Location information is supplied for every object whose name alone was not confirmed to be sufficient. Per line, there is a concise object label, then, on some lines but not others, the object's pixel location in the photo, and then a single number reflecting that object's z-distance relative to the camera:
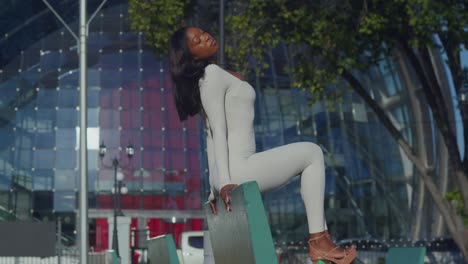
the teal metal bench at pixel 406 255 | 4.67
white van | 37.59
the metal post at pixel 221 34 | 18.66
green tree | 18.70
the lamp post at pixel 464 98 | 19.77
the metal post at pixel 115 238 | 40.84
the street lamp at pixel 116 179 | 40.62
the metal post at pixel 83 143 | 23.33
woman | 4.79
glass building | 58.03
